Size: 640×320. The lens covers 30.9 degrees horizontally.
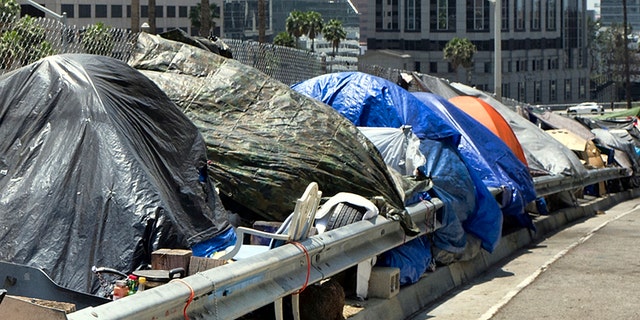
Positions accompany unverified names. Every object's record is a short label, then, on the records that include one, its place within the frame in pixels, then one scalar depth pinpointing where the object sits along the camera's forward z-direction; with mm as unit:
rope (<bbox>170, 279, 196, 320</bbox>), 5854
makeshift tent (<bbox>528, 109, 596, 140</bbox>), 22375
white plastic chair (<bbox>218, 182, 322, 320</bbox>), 7109
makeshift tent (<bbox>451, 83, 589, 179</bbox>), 16484
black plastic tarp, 6840
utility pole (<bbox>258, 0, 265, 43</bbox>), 39656
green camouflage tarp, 8805
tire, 8594
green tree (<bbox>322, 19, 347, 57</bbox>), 106600
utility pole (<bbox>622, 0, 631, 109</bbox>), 88562
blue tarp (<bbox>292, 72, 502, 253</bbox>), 11023
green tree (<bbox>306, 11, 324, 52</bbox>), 102688
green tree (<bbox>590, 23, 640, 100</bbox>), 144250
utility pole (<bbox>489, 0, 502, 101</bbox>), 26098
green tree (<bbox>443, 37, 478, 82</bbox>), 107938
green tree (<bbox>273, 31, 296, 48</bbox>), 96906
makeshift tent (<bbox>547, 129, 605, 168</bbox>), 20016
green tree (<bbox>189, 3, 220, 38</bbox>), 93750
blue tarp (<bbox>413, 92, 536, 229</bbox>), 12781
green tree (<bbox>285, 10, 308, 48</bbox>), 102825
